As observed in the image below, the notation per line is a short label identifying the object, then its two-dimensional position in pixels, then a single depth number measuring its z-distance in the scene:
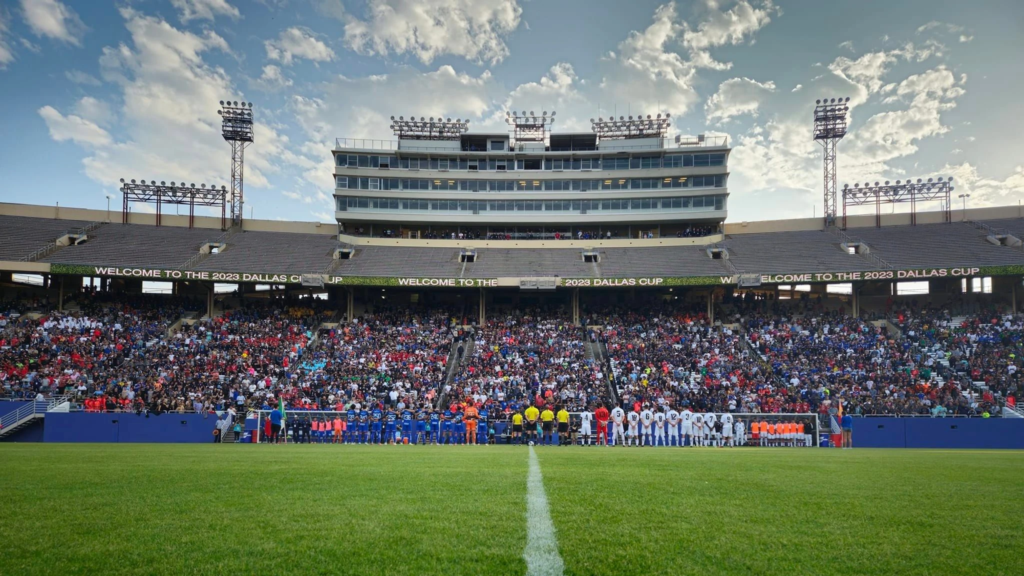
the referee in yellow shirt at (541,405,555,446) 22.81
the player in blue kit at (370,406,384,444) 23.97
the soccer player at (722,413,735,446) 23.48
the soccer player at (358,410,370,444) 23.84
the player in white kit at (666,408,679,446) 23.31
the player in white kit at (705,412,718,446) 23.19
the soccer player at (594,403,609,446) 22.67
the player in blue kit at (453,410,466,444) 23.75
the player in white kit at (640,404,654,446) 23.02
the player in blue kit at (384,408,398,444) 23.88
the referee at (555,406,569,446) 22.23
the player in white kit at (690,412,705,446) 23.25
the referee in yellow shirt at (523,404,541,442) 22.66
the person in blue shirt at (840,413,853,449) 22.28
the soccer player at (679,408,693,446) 23.41
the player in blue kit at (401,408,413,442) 24.14
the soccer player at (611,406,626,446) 23.03
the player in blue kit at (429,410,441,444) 23.97
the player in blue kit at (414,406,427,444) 23.98
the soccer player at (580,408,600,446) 23.02
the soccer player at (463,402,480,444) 23.30
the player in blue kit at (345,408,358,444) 23.91
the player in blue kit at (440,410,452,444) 23.88
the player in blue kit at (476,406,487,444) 23.52
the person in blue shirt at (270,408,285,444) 22.45
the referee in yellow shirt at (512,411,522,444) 23.14
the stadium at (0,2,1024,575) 4.97
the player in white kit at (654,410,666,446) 23.14
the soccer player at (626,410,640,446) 23.03
